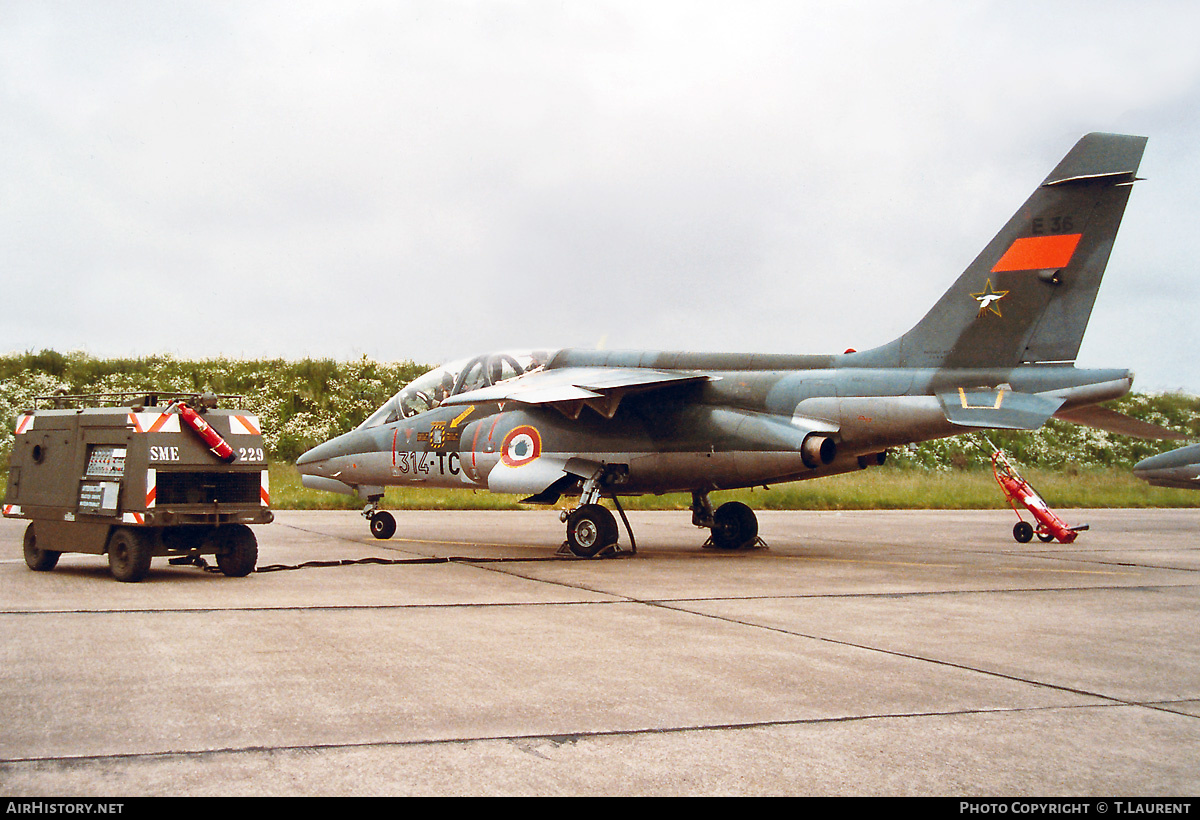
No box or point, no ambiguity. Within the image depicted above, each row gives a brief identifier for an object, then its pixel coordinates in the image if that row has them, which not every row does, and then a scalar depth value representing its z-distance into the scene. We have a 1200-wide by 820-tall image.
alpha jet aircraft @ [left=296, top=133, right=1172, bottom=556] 11.18
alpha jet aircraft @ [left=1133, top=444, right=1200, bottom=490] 18.38
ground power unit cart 9.70
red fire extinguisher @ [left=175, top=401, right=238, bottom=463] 9.90
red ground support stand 16.39
